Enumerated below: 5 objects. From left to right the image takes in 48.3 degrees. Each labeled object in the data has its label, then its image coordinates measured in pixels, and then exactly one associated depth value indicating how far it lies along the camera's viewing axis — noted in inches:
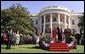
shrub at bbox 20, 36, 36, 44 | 365.6
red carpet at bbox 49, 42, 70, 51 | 254.8
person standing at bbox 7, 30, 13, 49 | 263.9
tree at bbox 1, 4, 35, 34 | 400.9
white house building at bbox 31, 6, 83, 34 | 818.9
